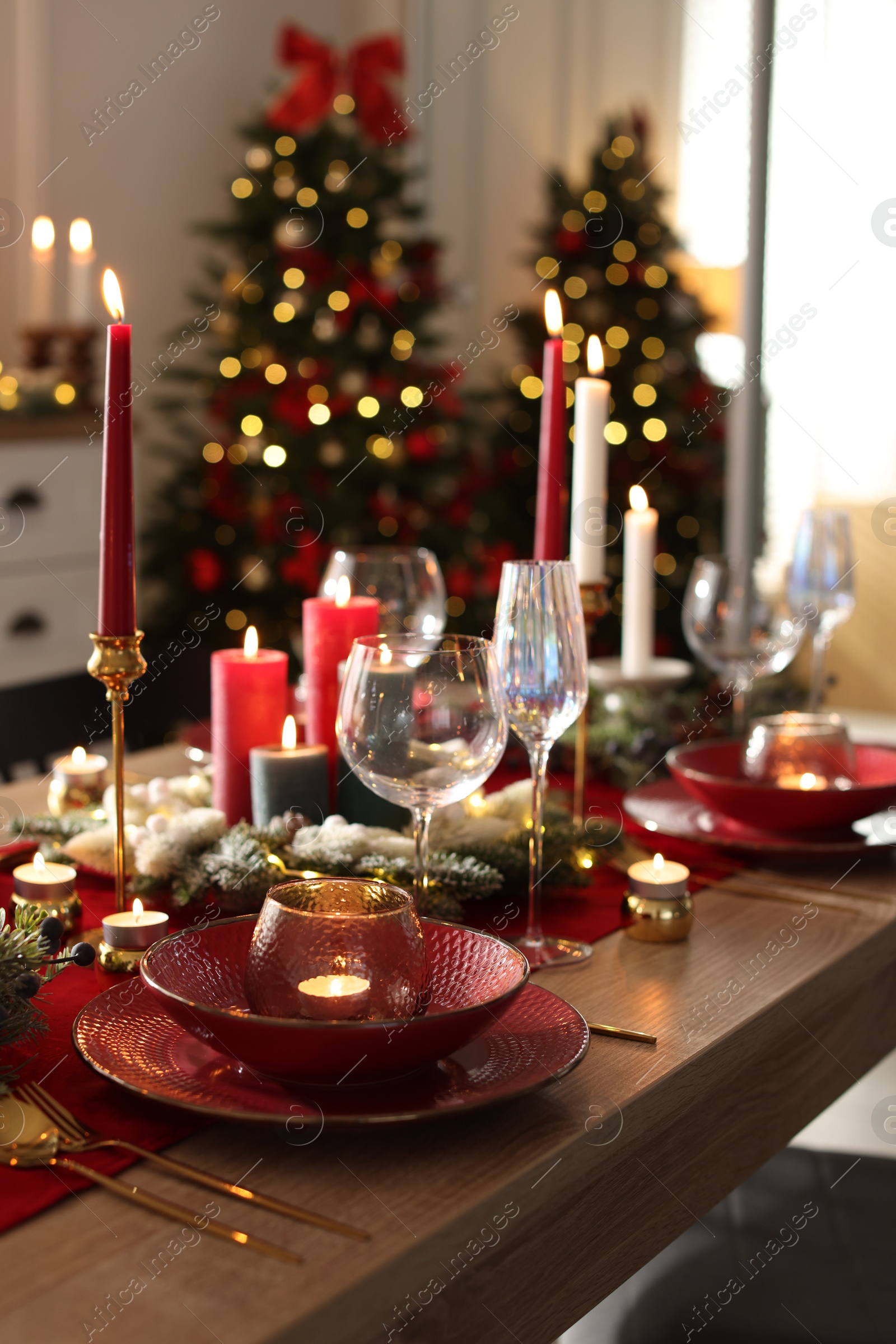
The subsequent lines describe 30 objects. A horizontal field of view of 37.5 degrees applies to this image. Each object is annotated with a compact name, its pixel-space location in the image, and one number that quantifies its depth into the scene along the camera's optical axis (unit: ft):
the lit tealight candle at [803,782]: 3.70
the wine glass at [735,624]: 4.21
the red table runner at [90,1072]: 1.88
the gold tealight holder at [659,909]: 2.98
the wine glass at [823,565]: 4.90
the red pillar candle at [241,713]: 3.46
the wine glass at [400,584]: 4.27
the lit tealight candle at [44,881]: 2.91
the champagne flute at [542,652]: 2.85
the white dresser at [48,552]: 9.35
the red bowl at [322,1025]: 1.93
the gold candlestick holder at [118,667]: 2.66
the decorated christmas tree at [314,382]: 10.80
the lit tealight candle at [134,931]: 2.64
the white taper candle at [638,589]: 4.38
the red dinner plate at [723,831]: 3.48
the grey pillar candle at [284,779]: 3.34
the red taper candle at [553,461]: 3.43
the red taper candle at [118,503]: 2.58
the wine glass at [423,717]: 2.45
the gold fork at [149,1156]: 1.78
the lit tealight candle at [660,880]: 3.00
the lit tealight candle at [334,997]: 2.03
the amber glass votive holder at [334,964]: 2.04
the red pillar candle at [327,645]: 3.58
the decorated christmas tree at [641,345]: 12.53
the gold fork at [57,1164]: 1.74
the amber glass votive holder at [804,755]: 3.68
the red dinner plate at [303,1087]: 1.97
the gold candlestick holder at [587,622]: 3.69
